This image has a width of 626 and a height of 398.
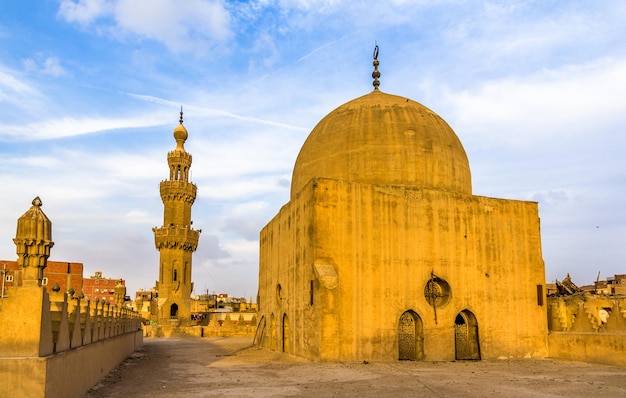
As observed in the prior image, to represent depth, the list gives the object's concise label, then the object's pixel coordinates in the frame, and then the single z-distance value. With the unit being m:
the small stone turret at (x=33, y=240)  10.38
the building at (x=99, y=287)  60.22
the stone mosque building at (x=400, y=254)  15.63
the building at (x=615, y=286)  40.09
